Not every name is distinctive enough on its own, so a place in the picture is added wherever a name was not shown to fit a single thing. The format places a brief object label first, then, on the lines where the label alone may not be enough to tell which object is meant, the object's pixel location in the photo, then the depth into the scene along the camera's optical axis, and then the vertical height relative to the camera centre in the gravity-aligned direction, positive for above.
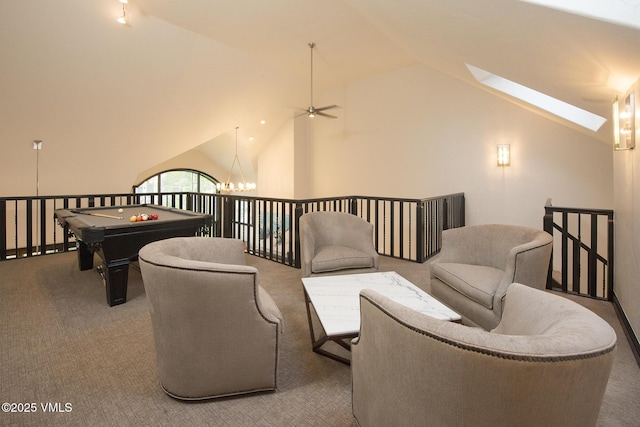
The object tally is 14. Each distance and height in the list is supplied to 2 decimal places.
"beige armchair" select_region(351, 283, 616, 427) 0.86 -0.43
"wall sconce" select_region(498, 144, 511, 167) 5.45 +0.97
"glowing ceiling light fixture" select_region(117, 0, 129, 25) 3.93 +2.40
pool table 3.00 -0.18
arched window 10.41 +1.06
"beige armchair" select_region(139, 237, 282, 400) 1.66 -0.59
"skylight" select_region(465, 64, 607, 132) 4.13 +1.50
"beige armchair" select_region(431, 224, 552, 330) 2.44 -0.45
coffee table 1.85 -0.56
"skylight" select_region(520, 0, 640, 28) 1.59 +1.00
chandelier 8.47 +0.99
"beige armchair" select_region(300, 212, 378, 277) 3.23 -0.32
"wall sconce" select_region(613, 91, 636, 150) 2.41 +0.69
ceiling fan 5.73 +1.78
